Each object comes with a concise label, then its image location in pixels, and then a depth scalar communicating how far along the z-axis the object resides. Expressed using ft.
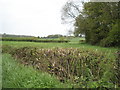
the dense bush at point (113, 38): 25.63
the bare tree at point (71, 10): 60.08
